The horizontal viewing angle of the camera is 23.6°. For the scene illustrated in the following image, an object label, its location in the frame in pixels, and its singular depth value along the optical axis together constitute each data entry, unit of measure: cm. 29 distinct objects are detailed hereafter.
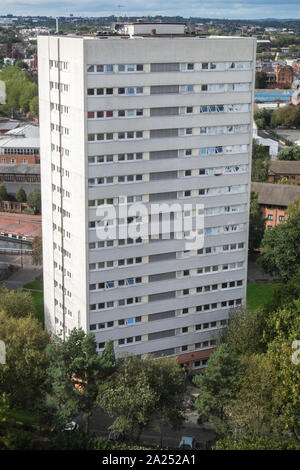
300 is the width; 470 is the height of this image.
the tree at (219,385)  5022
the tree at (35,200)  11256
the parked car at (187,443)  5109
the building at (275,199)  10069
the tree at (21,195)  11681
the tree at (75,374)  4932
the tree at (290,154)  13188
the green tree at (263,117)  18025
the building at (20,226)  9912
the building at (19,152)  13425
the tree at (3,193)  11728
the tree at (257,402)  4772
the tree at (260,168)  11362
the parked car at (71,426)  5041
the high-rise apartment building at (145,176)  5431
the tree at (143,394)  4806
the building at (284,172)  11788
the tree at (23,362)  4878
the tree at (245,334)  5639
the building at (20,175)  12569
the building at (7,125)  16145
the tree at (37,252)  8594
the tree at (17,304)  6200
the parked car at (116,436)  5196
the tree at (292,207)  8978
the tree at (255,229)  9162
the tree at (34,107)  19429
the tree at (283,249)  7400
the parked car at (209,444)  5154
